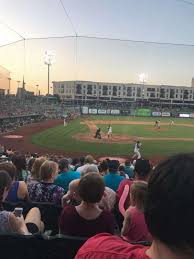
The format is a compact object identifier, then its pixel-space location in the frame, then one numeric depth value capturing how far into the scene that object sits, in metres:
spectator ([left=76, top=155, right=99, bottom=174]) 5.83
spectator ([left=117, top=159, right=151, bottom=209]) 3.50
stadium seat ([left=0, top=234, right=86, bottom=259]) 1.72
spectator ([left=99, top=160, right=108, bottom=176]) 5.23
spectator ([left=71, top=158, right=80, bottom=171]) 7.39
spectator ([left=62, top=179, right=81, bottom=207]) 2.81
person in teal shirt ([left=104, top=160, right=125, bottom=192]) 4.00
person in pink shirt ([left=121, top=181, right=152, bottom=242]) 2.12
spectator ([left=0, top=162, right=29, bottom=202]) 2.88
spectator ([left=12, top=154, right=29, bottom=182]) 4.27
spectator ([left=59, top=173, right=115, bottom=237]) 1.97
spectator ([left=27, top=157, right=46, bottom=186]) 3.82
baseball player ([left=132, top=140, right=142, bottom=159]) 13.05
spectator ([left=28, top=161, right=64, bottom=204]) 2.91
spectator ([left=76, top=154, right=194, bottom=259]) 0.77
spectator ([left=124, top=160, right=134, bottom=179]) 6.61
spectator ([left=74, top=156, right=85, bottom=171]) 6.91
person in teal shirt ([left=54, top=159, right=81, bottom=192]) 3.98
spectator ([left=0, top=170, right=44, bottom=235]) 2.06
